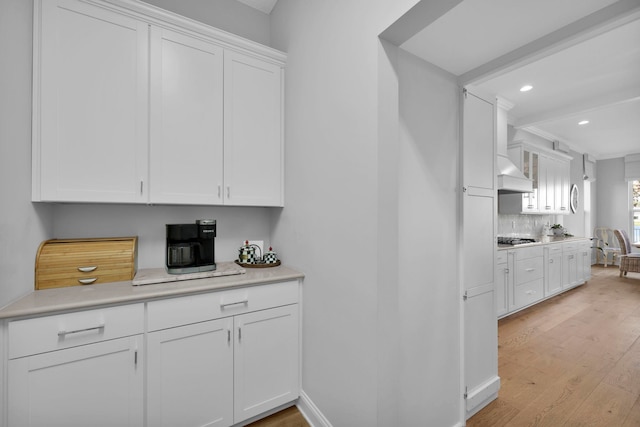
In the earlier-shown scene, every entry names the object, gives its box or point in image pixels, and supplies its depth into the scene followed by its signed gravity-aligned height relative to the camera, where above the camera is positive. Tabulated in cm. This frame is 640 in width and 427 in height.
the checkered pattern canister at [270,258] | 206 -34
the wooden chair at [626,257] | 536 -83
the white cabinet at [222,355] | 142 -83
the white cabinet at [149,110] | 142 +65
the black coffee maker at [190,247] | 175 -22
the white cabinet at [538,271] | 332 -83
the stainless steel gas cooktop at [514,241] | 374 -37
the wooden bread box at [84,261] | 144 -27
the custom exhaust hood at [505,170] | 331 +60
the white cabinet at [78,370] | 114 -72
